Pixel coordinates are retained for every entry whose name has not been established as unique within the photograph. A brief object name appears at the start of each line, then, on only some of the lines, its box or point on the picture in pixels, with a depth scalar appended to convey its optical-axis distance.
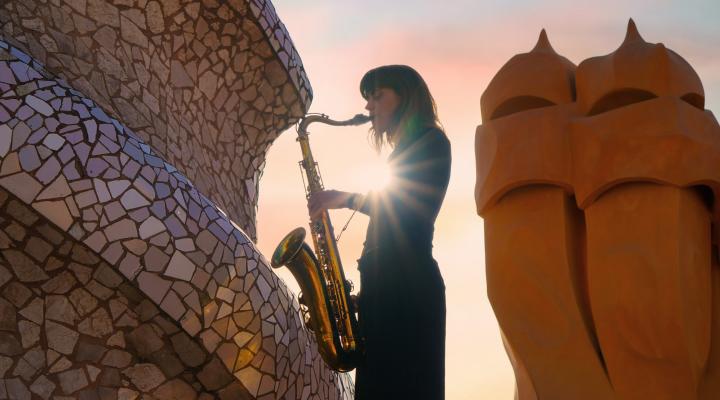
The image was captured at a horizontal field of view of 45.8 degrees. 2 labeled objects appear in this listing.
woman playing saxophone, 3.45
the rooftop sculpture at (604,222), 7.96
